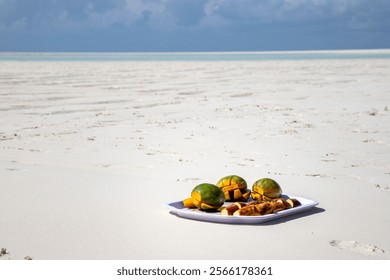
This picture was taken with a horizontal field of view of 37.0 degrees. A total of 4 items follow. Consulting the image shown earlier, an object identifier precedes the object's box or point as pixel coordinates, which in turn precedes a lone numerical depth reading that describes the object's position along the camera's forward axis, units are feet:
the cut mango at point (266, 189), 13.98
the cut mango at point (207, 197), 12.96
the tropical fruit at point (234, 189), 14.20
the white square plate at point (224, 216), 12.26
